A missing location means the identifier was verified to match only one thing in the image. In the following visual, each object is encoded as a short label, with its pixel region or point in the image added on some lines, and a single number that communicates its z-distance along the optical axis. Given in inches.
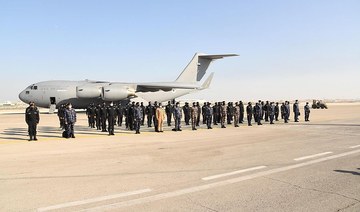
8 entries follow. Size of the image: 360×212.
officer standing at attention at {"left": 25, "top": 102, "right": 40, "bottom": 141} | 508.7
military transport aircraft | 1211.2
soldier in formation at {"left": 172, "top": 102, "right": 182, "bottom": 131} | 656.4
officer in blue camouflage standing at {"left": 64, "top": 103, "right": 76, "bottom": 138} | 538.3
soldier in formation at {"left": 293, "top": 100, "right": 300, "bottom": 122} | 892.7
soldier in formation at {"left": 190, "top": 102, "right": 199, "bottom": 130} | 684.7
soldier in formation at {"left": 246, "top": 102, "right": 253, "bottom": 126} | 789.4
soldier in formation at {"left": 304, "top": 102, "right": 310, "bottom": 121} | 897.5
